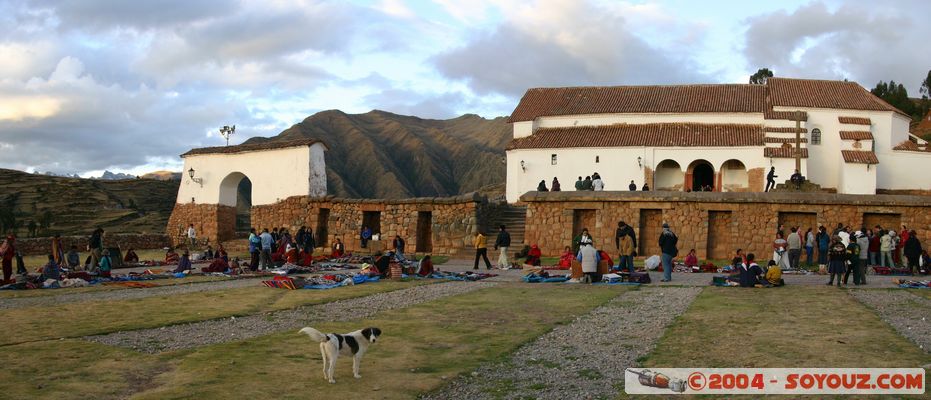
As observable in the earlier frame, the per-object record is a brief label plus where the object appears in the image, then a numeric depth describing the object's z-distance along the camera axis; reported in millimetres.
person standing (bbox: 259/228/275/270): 20781
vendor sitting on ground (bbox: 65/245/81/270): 20000
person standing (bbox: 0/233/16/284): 16859
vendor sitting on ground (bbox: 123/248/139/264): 22875
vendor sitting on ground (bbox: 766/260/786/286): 15750
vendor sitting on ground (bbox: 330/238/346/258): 25088
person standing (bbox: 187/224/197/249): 30469
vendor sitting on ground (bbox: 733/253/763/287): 15656
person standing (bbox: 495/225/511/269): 20984
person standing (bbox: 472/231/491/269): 20875
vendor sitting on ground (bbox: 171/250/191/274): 19641
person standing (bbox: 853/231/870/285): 16172
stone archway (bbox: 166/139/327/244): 29156
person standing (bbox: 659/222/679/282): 17172
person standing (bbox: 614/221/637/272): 18031
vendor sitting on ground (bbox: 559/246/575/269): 20370
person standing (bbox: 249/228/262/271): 20875
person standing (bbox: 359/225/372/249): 26562
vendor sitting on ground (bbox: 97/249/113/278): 18725
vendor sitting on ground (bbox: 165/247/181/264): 23547
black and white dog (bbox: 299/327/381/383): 7742
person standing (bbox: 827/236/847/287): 15867
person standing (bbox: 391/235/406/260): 22739
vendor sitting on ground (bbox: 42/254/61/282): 16442
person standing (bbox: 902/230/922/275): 18984
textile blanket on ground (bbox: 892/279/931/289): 15591
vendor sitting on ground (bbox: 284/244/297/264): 21594
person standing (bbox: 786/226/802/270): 20422
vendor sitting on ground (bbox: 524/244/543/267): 21547
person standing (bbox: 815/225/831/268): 19828
